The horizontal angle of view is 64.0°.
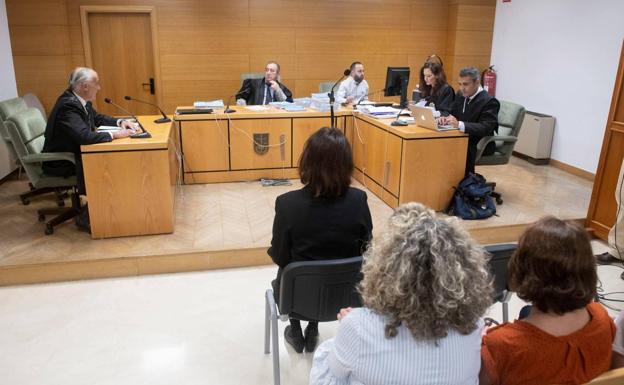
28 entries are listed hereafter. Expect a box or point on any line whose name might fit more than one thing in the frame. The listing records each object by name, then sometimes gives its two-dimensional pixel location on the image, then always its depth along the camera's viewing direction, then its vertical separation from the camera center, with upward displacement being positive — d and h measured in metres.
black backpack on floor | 4.07 -1.09
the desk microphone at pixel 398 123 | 4.30 -0.52
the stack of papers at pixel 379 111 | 4.82 -0.49
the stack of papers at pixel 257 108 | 5.16 -0.51
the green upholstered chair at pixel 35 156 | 3.54 -0.71
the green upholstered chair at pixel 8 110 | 4.10 -0.50
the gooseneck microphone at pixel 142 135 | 3.66 -0.57
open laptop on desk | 4.05 -0.47
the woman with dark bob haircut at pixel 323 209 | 2.03 -0.60
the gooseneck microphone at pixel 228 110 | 4.92 -0.52
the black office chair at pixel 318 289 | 1.89 -0.88
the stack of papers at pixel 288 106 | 5.14 -0.49
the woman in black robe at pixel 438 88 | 4.84 -0.26
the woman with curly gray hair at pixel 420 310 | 1.19 -0.58
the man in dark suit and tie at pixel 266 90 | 5.66 -0.36
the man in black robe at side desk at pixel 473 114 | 4.11 -0.42
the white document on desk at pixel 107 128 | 3.74 -0.55
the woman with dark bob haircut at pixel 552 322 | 1.29 -0.67
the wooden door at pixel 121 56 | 6.28 -0.02
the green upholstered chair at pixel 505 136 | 4.53 -0.65
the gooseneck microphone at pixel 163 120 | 4.45 -0.56
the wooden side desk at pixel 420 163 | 4.03 -0.82
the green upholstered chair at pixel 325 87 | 6.39 -0.35
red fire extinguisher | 7.04 -0.24
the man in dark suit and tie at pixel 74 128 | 3.45 -0.50
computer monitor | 5.24 -0.21
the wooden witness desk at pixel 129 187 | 3.48 -0.91
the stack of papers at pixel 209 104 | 5.18 -0.48
